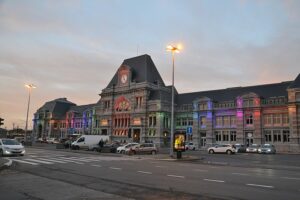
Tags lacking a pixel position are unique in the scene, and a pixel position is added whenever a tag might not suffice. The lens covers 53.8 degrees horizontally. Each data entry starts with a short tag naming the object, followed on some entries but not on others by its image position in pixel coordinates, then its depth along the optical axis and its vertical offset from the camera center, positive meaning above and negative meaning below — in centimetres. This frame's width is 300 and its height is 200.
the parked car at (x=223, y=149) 4506 -129
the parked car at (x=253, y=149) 5153 -131
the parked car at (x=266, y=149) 4938 -120
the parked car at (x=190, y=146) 6085 -130
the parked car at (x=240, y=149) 5212 -141
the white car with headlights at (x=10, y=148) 2709 -118
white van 4966 -81
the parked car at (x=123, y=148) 4081 -138
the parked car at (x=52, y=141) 8788 -144
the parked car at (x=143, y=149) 3907 -141
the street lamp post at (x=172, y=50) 3163 +991
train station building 5944 +663
